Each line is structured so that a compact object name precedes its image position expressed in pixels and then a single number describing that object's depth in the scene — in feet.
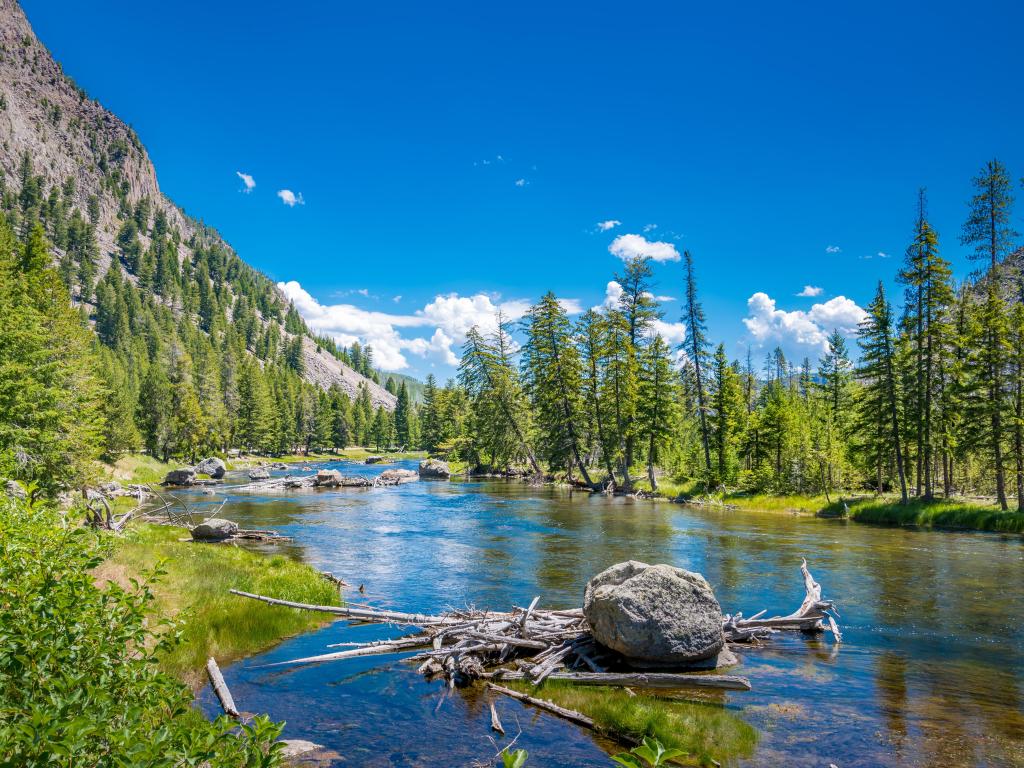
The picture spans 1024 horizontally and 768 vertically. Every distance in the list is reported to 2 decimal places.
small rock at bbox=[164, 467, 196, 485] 198.49
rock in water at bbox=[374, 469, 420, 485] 214.07
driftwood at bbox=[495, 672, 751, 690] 34.40
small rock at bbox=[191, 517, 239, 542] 82.53
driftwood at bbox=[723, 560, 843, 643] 43.62
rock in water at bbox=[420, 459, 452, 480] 240.73
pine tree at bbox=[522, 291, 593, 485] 191.31
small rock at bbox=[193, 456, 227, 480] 232.94
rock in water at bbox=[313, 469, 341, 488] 201.16
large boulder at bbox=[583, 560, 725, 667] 36.63
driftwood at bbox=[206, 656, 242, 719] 29.03
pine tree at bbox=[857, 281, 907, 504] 129.90
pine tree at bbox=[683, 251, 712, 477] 178.70
